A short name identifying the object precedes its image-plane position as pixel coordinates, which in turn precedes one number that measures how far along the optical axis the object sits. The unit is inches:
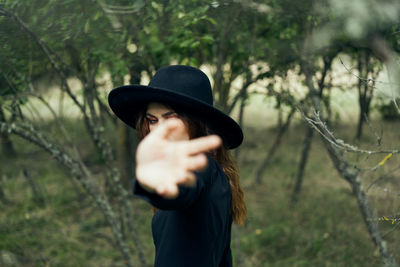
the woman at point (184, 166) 35.9
